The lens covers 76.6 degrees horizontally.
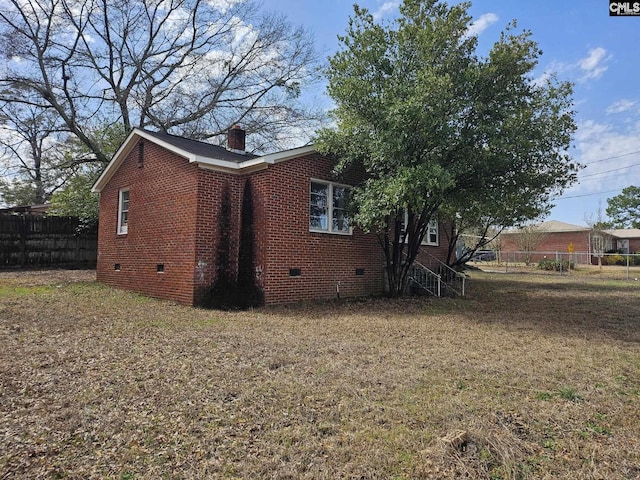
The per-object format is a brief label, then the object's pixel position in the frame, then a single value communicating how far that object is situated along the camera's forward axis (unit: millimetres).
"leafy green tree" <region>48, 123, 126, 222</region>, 17172
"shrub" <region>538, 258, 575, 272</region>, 25903
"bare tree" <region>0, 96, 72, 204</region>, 20806
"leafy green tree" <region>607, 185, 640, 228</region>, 54312
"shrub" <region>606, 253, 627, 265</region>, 35438
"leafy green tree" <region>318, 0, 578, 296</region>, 8203
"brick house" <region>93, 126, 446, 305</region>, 9055
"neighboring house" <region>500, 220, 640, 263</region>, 35344
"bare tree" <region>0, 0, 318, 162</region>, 18375
